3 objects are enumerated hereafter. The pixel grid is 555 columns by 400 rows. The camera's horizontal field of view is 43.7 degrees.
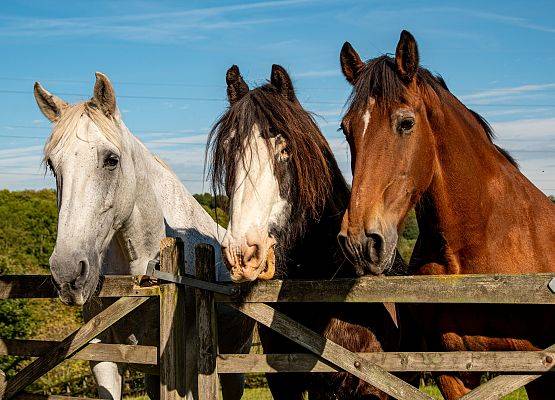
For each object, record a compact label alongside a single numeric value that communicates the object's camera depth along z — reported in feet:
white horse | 12.91
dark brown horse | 12.66
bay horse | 11.68
